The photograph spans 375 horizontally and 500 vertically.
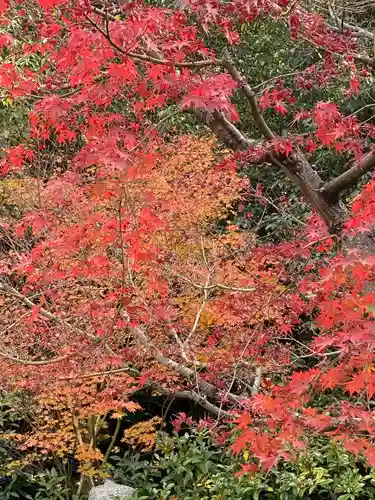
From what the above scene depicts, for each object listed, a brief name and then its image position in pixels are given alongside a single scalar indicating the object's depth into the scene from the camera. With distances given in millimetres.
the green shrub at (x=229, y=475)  6355
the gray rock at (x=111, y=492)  6895
